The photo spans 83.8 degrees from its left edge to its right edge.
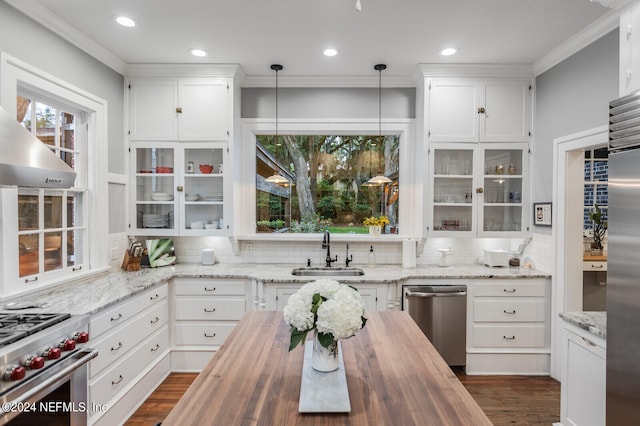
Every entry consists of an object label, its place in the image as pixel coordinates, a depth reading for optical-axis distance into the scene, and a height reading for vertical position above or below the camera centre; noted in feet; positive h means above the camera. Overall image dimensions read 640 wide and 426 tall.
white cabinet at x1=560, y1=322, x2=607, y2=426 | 6.66 -3.32
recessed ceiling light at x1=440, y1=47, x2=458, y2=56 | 10.47 +4.74
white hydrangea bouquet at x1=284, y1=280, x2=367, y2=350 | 4.14 -1.24
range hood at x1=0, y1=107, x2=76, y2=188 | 5.37 +0.74
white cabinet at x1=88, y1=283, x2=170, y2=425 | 7.71 -3.70
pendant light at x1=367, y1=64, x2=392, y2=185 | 11.75 +3.44
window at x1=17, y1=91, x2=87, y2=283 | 8.28 -0.07
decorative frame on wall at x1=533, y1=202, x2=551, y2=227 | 11.08 -0.11
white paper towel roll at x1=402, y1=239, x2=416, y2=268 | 12.25 -1.52
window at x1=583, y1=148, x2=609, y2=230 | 14.94 +1.36
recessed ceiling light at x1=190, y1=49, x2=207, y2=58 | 10.70 +4.72
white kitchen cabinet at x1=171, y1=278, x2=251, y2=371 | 11.12 -3.29
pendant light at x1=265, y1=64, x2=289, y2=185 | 11.90 +1.02
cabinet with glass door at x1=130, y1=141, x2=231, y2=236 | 12.05 +0.59
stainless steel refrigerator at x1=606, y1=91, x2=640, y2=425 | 5.41 -0.86
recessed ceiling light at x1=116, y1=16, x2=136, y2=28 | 8.82 +4.67
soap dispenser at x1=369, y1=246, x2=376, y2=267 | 12.78 -1.79
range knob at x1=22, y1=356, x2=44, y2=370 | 5.45 -2.39
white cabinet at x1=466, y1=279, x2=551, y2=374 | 11.10 -3.65
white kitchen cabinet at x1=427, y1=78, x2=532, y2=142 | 11.87 +3.33
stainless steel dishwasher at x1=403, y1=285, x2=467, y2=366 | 10.89 -3.19
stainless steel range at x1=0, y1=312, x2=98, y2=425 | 5.15 -2.58
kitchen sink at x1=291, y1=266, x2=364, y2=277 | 12.17 -2.18
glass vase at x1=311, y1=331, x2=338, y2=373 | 4.63 -1.95
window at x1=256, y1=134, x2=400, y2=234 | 13.63 +0.93
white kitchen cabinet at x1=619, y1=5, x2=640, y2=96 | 6.10 +2.81
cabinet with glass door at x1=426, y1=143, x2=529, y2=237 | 12.02 +0.62
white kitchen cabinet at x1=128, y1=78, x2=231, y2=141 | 11.90 +3.30
